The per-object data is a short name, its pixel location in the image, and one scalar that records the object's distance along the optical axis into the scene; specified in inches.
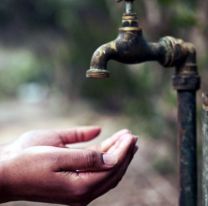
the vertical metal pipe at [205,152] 42.3
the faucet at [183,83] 45.4
